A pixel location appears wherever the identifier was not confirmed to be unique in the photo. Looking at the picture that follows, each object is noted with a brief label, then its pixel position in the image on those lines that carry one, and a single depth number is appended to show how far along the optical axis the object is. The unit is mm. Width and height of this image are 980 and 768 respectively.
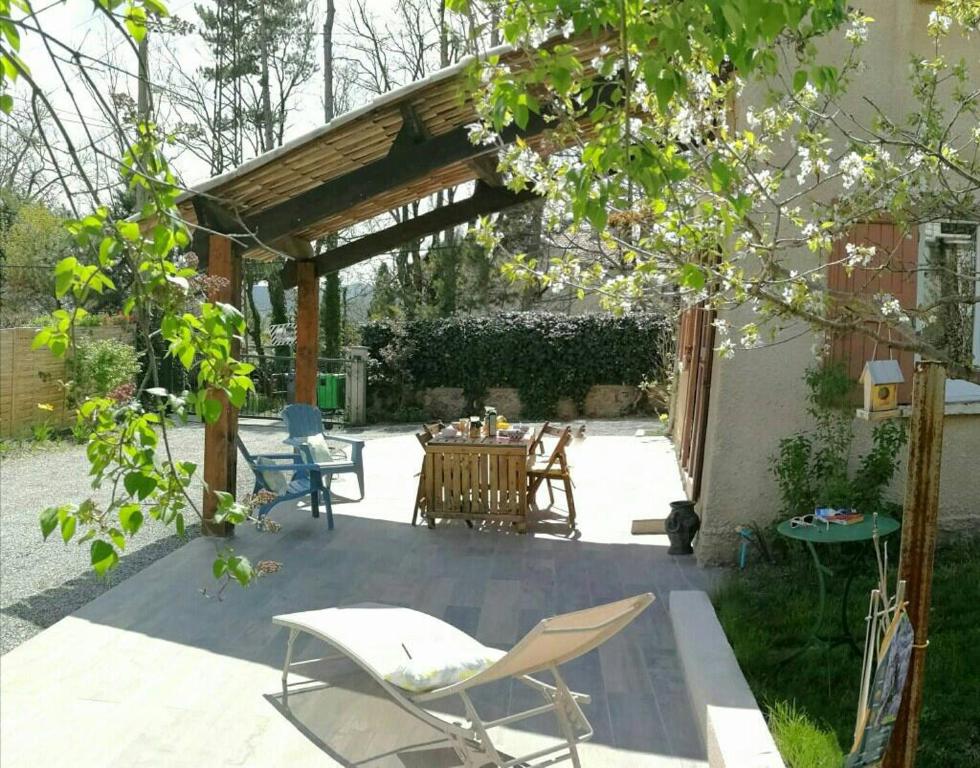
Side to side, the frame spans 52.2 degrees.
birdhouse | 4484
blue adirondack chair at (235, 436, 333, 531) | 7793
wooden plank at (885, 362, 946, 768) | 2904
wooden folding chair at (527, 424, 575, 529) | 8219
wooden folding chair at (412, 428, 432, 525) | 8336
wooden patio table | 8062
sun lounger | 3537
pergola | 6785
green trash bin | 17844
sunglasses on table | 4863
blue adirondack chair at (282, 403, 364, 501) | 8312
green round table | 4461
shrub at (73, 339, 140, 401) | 14516
